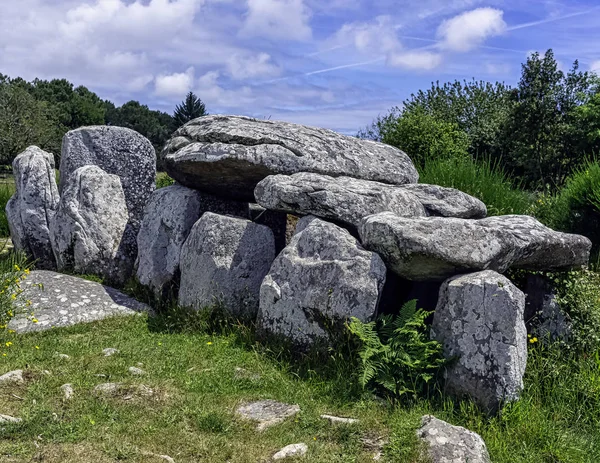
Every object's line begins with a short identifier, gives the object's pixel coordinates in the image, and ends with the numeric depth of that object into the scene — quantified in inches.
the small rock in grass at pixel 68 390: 254.1
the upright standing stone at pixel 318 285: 292.5
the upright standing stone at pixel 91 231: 445.7
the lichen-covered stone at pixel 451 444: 211.0
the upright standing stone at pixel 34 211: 477.1
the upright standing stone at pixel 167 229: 406.9
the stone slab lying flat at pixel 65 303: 362.3
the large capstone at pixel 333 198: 328.5
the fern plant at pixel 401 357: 260.8
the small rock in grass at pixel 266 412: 245.4
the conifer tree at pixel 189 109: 2197.3
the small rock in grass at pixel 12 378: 263.4
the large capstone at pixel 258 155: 382.0
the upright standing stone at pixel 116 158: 483.8
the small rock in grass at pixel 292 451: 219.0
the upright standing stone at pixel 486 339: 253.8
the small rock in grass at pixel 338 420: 239.3
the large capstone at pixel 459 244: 281.7
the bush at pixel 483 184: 450.0
